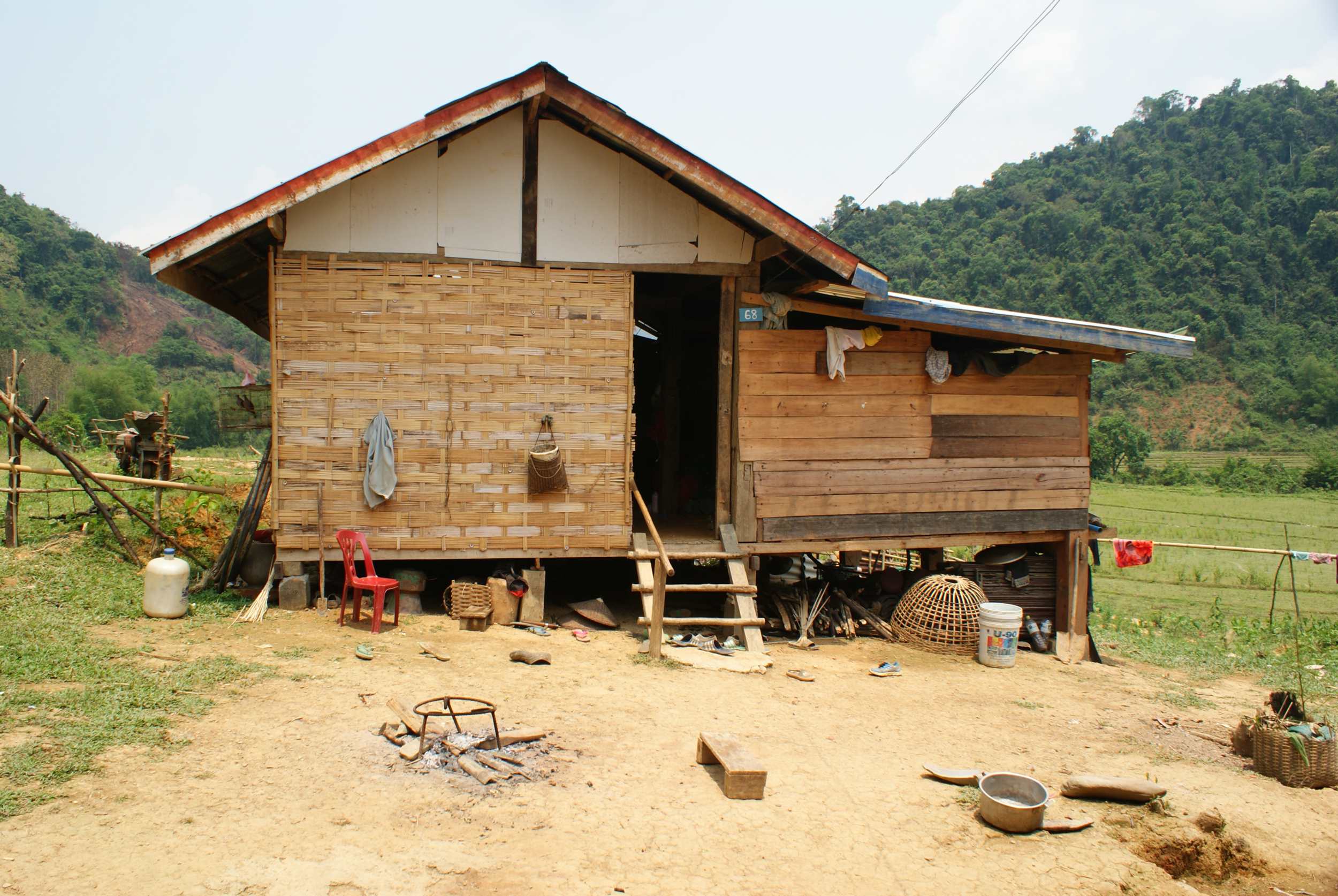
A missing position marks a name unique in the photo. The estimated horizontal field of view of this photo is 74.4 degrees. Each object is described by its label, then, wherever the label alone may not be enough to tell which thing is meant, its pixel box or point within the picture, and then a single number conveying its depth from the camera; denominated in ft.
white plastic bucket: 30.60
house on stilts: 28.71
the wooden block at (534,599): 30.32
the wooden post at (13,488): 32.55
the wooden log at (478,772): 16.89
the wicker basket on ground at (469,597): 29.71
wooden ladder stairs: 27.27
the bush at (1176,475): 117.29
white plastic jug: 26.63
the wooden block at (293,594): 28.94
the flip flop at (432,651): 25.44
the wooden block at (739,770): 17.33
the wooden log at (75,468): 30.53
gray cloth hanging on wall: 28.91
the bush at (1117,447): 123.03
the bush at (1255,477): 112.27
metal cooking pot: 16.61
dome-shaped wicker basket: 31.89
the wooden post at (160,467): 35.14
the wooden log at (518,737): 18.48
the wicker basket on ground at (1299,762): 21.53
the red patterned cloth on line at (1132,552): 38.50
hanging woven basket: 29.27
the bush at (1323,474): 111.96
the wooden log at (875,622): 33.30
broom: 27.68
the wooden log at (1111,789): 18.45
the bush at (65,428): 83.46
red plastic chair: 26.81
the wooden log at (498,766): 17.26
